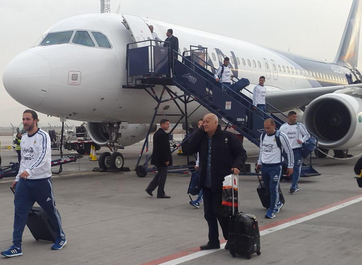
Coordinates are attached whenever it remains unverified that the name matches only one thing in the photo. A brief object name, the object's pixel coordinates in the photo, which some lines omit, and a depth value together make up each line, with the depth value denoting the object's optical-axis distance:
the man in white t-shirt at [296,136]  9.73
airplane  10.73
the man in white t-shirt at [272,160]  6.97
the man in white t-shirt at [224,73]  12.74
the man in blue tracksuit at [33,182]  5.16
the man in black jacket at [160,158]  8.98
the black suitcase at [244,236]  4.86
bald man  5.10
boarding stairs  11.91
